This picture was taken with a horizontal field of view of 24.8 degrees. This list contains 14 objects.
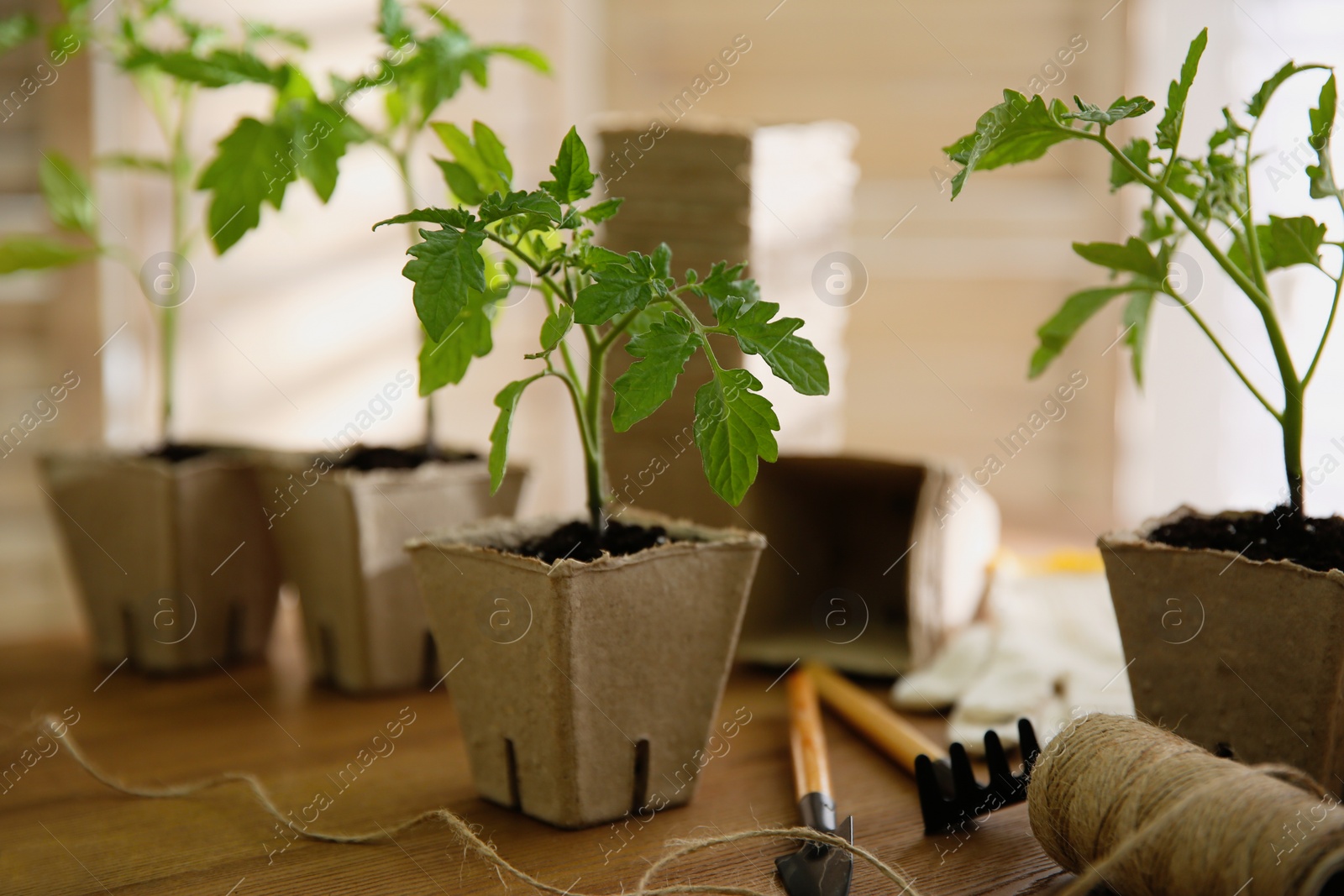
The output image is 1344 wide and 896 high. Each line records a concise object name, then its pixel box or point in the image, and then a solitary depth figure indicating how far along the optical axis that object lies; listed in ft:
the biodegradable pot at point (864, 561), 3.01
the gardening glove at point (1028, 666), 2.83
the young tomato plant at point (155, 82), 2.85
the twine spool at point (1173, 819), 2.32
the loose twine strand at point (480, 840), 2.46
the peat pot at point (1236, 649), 2.52
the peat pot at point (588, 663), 2.56
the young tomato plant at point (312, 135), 2.80
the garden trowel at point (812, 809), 2.49
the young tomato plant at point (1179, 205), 2.52
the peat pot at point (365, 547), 2.91
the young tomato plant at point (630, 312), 2.48
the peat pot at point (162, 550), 3.01
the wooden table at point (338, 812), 2.52
